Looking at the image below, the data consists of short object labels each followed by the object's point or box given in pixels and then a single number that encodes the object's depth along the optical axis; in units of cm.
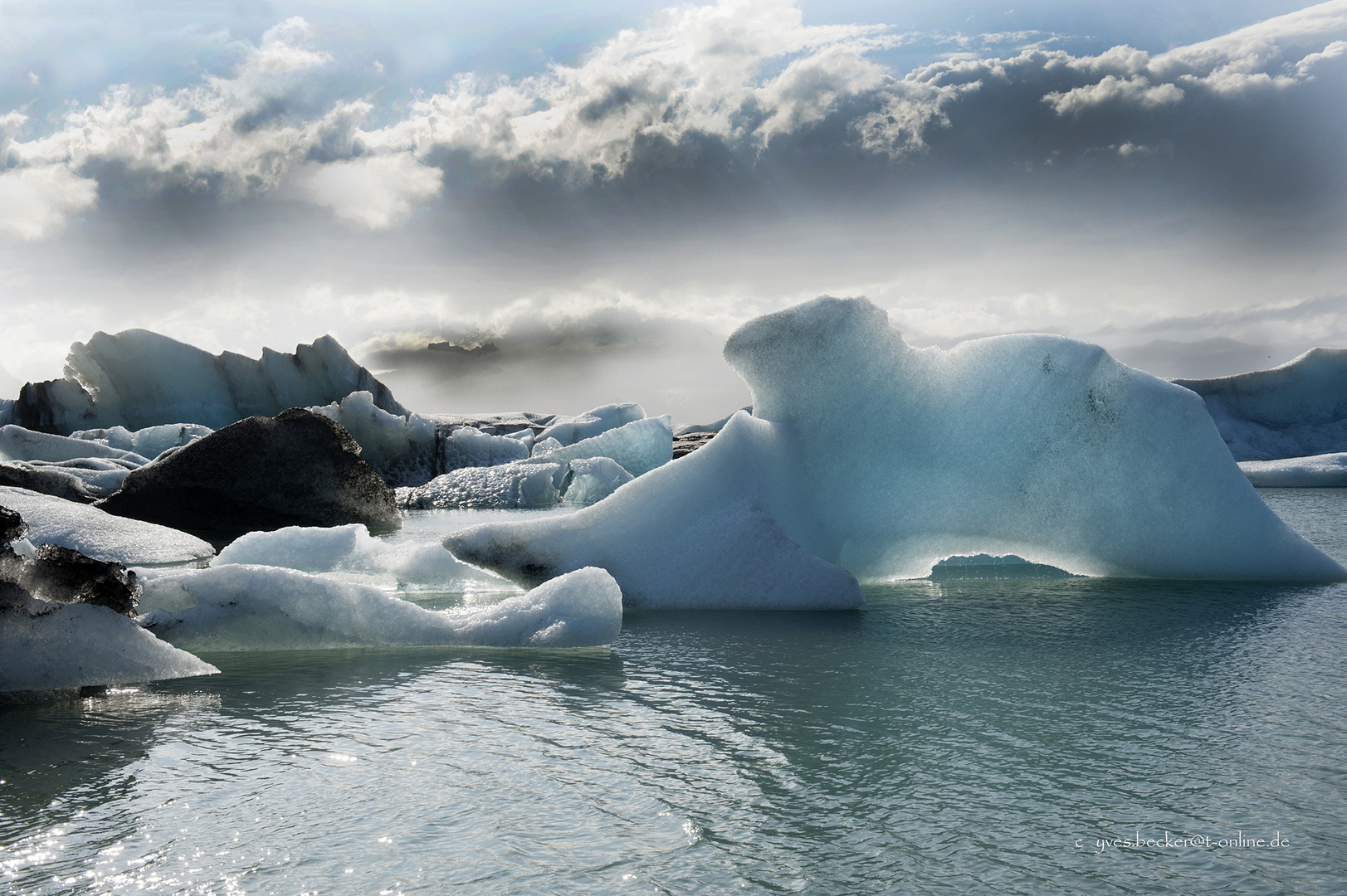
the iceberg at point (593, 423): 2484
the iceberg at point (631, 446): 2081
